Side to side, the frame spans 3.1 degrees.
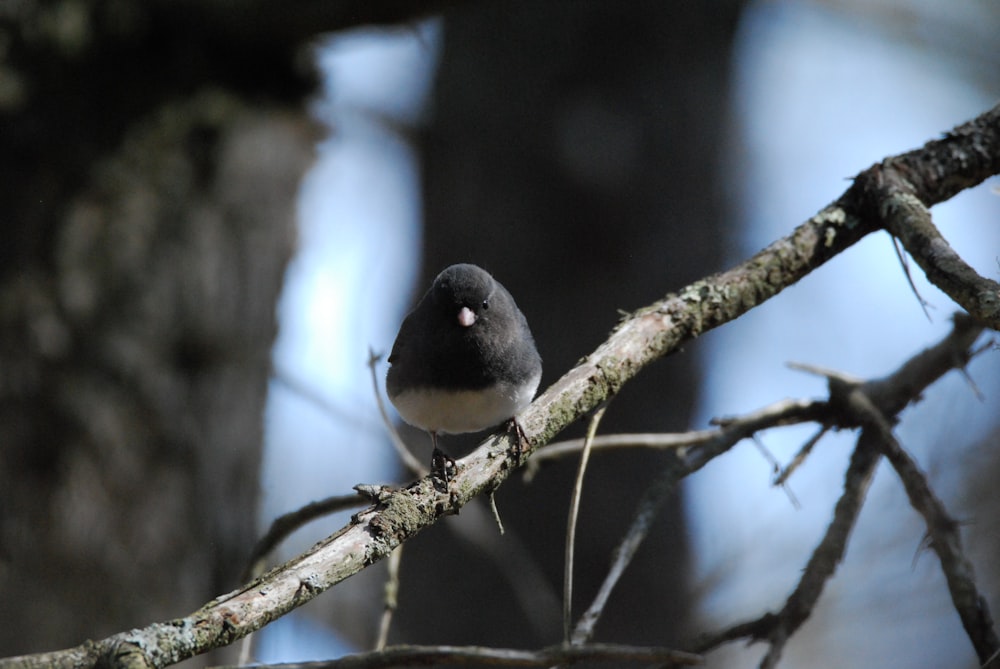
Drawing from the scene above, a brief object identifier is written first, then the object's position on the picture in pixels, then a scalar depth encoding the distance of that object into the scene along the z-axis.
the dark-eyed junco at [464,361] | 8.02
